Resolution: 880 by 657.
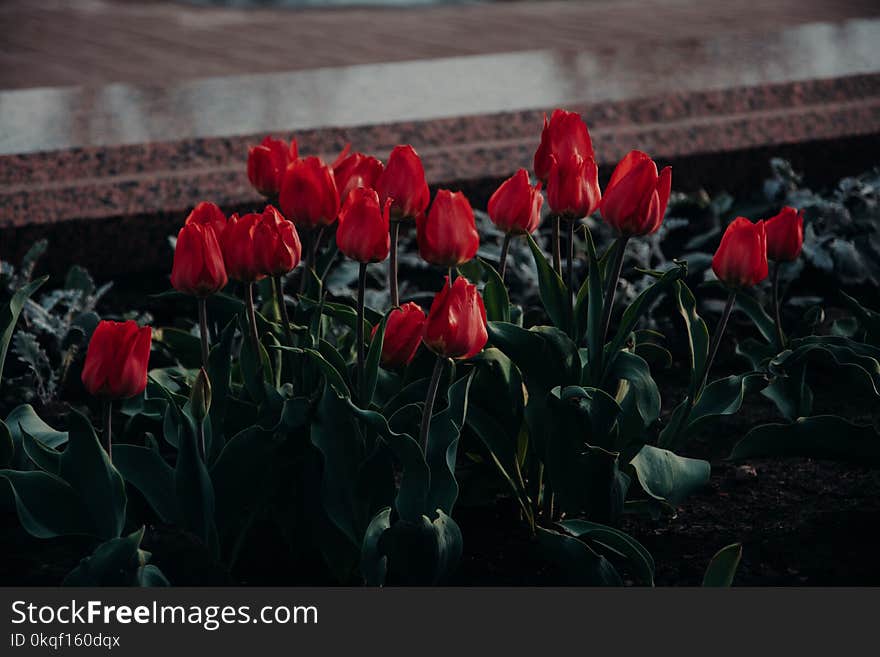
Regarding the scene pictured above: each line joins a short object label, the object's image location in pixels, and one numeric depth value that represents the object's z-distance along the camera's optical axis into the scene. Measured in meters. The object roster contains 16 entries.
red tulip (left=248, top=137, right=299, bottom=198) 2.77
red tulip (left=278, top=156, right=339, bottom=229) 2.66
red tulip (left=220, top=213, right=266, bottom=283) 2.61
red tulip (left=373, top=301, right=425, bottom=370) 2.65
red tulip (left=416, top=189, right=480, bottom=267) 2.62
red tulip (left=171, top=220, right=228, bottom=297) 2.57
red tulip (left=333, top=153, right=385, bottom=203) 2.72
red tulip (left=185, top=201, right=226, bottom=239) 2.62
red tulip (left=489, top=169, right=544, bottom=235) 2.70
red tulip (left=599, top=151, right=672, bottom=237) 2.62
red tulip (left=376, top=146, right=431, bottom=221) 2.67
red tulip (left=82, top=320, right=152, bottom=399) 2.52
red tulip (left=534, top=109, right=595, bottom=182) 2.69
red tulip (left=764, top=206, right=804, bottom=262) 2.74
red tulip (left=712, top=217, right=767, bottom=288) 2.66
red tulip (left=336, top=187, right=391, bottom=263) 2.58
